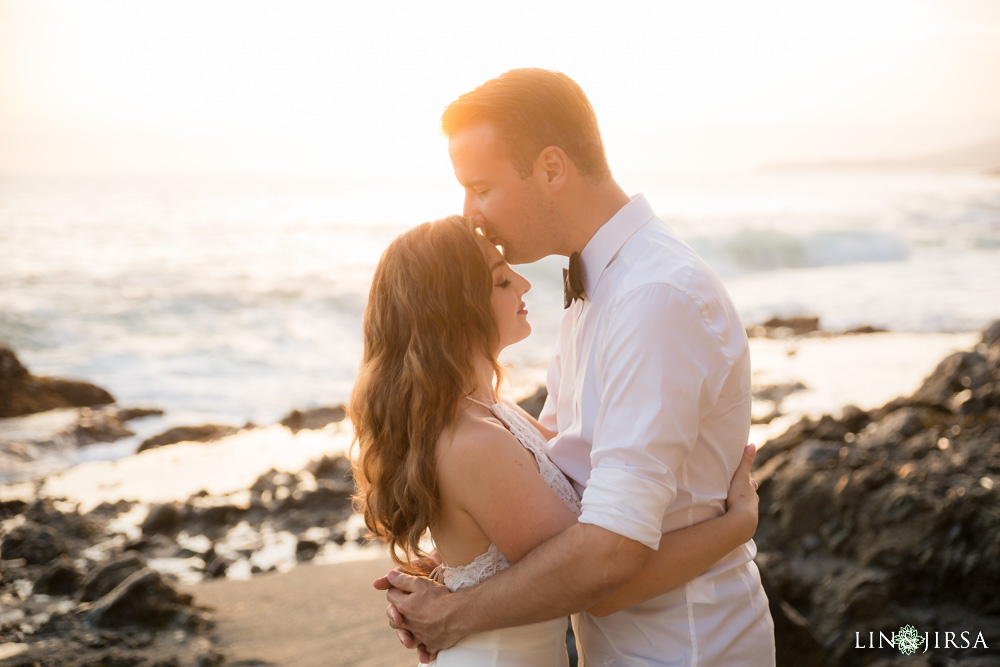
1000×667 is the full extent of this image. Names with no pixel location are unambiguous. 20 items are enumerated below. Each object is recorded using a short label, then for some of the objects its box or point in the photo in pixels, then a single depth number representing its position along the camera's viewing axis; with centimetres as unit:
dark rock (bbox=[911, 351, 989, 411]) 816
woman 217
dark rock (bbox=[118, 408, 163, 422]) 1084
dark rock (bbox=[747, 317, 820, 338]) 1595
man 194
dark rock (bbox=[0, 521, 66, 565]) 606
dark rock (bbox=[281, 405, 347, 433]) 1049
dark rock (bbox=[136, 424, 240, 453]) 965
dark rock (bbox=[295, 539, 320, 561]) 621
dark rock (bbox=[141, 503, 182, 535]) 686
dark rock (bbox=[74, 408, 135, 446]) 976
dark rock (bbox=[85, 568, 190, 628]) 483
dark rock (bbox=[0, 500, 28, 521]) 704
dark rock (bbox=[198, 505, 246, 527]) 698
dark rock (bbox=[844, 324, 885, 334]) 1528
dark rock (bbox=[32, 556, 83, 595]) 540
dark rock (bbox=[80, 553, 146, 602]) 523
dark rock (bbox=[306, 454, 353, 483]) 793
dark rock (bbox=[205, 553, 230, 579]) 593
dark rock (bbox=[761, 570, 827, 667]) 373
